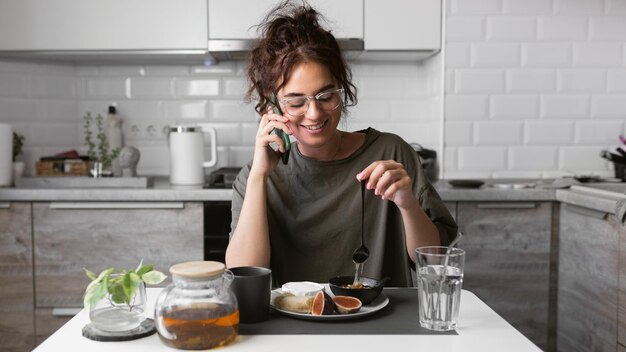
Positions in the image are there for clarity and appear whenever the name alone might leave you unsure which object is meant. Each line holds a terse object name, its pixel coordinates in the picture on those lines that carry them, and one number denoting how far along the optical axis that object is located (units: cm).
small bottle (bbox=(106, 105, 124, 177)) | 338
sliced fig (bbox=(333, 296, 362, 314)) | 126
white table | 110
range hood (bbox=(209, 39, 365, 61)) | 310
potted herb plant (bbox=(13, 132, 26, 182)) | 316
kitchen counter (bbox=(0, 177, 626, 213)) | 278
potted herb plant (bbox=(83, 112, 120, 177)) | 310
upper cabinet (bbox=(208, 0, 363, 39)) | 312
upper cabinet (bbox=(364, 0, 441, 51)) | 312
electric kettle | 312
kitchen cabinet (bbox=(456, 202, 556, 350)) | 280
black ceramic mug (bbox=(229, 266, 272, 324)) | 123
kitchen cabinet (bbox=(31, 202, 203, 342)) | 286
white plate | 124
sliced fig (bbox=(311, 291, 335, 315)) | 125
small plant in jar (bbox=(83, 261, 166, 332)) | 115
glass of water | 121
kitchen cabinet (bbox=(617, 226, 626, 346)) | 232
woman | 171
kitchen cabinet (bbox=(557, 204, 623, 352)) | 240
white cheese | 132
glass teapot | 108
